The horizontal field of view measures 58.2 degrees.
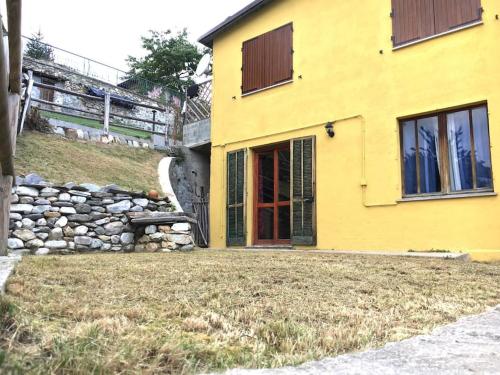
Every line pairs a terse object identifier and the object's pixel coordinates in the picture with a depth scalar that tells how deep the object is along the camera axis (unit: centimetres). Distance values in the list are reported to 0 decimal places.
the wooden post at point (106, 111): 1095
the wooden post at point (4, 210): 383
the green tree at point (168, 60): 2572
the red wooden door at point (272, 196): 857
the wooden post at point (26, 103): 855
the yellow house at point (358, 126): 649
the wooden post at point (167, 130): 1217
